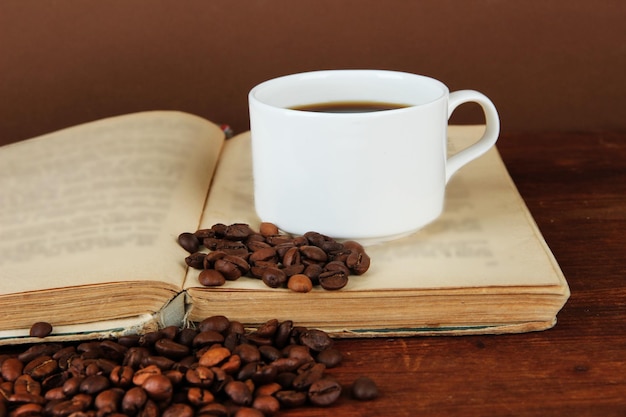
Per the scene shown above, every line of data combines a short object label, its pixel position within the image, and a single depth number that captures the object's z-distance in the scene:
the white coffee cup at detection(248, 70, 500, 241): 0.51
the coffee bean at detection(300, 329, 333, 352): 0.48
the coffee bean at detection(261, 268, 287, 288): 0.49
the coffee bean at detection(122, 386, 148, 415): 0.45
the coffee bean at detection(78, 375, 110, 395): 0.45
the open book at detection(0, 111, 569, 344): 0.49
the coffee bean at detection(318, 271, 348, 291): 0.49
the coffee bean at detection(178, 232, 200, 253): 0.52
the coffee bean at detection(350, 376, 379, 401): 0.46
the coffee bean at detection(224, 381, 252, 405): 0.45
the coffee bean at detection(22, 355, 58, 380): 0.47
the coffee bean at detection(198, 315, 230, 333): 0.48
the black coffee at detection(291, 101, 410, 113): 0.57
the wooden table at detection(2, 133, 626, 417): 0.45
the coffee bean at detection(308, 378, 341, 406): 0.45
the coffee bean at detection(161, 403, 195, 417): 0.44
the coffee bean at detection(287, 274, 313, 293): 0.49
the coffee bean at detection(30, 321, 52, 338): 0.48
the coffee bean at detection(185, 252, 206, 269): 0.50
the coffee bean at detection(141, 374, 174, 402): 0.45
